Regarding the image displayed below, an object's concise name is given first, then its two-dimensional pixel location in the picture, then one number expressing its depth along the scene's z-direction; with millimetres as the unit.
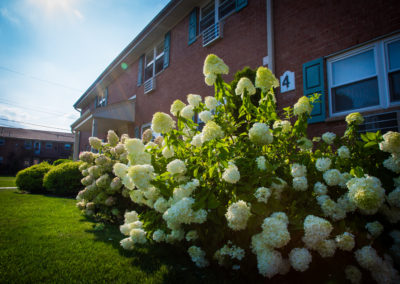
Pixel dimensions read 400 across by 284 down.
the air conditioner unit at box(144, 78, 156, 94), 10094
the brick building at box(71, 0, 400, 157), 3840
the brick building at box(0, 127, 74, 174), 33344
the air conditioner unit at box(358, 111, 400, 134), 3612
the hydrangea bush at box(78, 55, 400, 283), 1432
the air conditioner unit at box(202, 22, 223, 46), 6863
